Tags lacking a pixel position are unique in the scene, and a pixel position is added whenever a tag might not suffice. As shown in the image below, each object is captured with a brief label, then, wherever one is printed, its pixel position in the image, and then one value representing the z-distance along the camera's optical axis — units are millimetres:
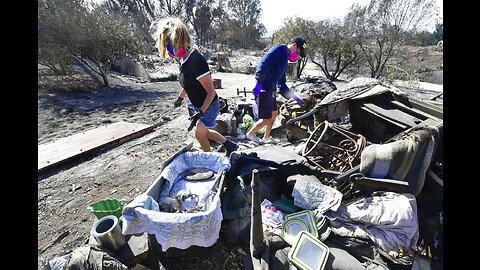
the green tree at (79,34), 8766
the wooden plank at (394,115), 3016
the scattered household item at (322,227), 2188
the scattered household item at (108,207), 2309
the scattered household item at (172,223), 1771
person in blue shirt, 3543
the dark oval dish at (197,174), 2697
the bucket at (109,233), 1935
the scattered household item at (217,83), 10594
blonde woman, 2641
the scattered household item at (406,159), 2322
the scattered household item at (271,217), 2340
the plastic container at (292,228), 2174
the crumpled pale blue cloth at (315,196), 2365
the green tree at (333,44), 12625
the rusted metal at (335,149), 2756
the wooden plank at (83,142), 4105
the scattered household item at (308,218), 2215
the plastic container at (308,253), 1900
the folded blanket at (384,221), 2131
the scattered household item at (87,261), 1812
